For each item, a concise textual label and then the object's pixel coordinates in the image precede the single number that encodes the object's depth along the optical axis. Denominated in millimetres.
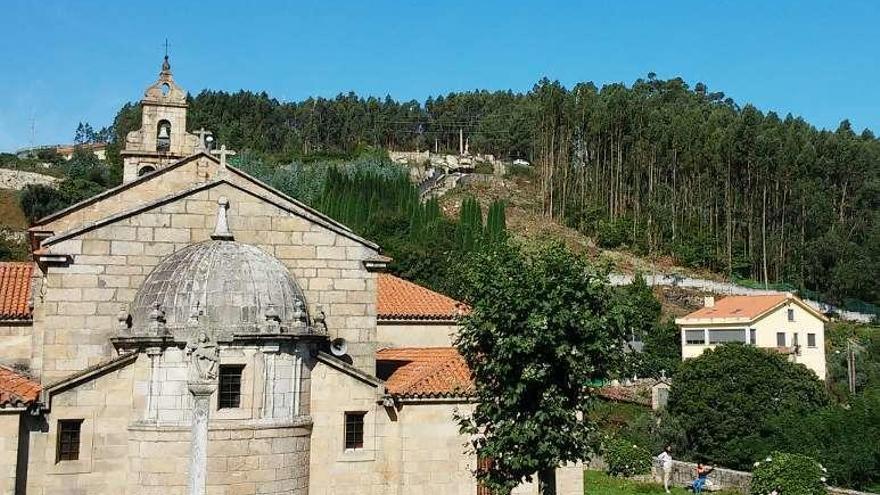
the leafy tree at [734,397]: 40500
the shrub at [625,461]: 31672
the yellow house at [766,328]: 58375
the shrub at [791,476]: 23672
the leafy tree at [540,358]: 16609
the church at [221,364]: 17031
